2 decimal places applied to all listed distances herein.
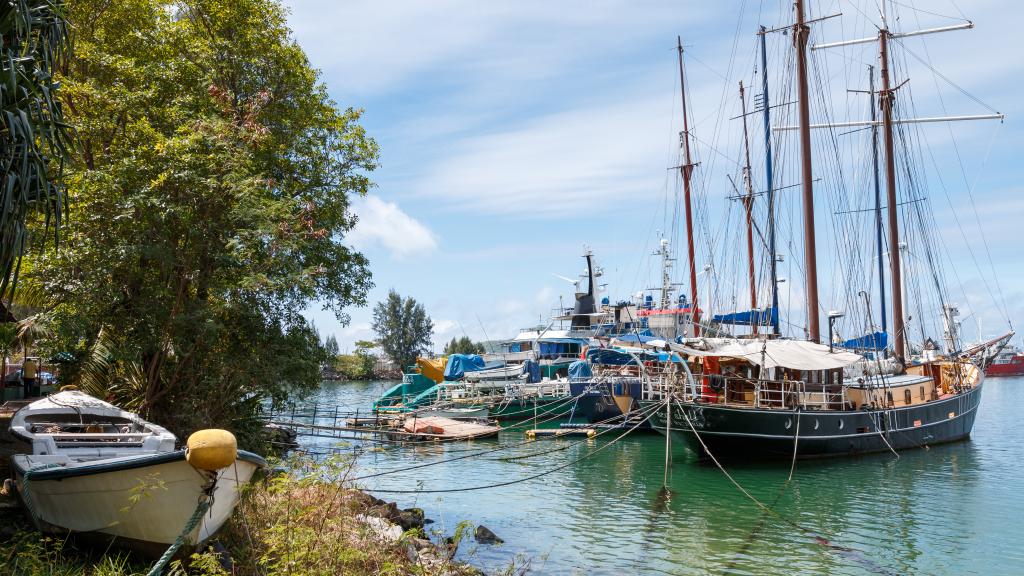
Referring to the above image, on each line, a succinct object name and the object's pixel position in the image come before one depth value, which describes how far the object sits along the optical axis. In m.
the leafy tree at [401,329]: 139.00
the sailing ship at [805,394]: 28.12
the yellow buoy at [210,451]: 9.92
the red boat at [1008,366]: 129.25
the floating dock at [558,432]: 36.95
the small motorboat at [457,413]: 42.38
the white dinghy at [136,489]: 10.43
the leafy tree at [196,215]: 16.91
